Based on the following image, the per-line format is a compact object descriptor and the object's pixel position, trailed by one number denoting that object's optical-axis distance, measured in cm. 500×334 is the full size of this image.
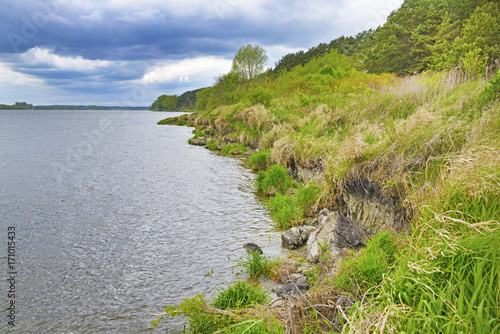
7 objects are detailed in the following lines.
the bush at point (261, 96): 3281
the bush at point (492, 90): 751
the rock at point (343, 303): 420
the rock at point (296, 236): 894
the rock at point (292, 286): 626
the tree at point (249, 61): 7025
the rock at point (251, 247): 851
